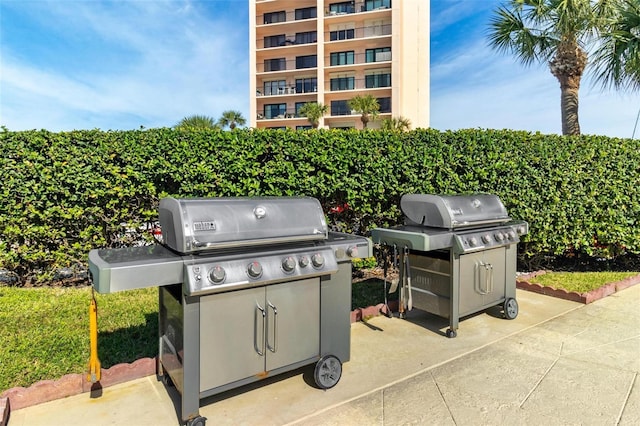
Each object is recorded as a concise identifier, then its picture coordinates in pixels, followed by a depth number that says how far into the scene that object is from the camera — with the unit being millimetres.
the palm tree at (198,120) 21664
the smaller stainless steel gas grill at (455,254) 3324
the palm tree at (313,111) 28125
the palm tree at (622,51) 7035
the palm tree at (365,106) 26266
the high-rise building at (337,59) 28625
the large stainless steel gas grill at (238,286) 2000
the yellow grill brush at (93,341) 2143
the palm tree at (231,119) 28688
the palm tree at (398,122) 23344
